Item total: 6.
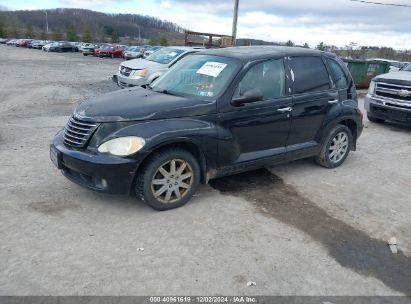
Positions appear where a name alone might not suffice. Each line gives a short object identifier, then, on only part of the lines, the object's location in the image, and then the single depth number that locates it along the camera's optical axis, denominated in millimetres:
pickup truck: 8945
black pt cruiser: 4188
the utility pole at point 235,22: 25141
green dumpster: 17094
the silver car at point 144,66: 12352
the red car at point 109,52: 48250
